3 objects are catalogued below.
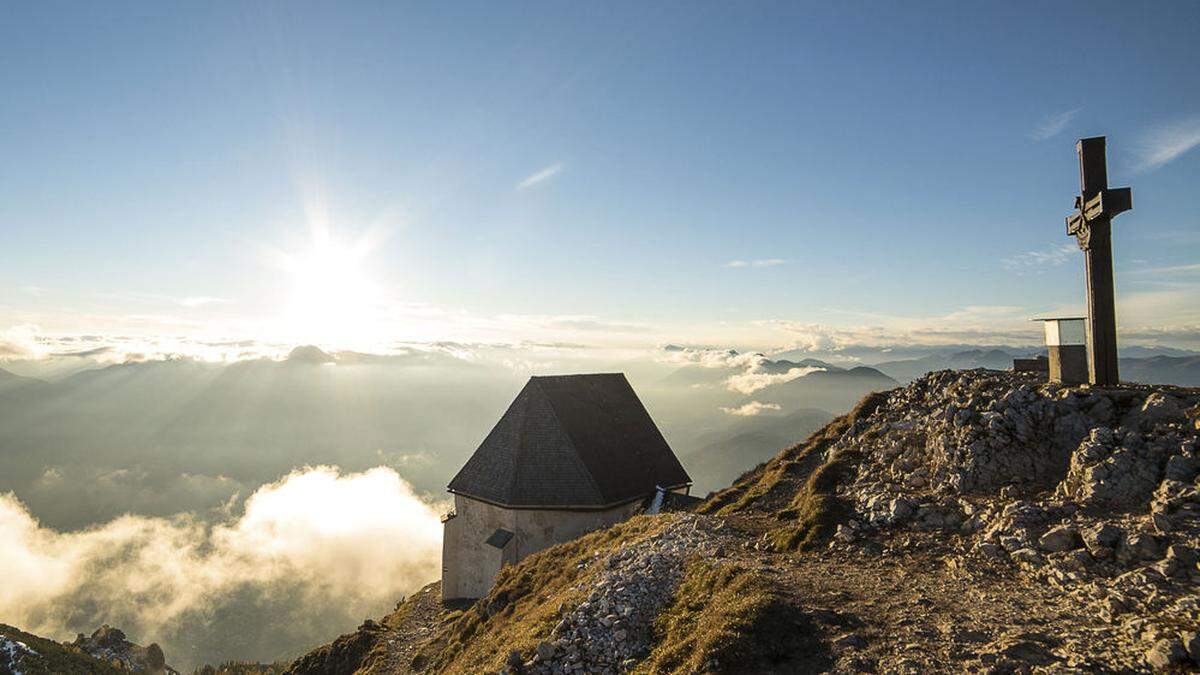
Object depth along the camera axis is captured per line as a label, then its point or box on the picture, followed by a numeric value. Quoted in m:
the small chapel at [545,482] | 25.50
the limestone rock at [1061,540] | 8.21
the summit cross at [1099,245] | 10.93
